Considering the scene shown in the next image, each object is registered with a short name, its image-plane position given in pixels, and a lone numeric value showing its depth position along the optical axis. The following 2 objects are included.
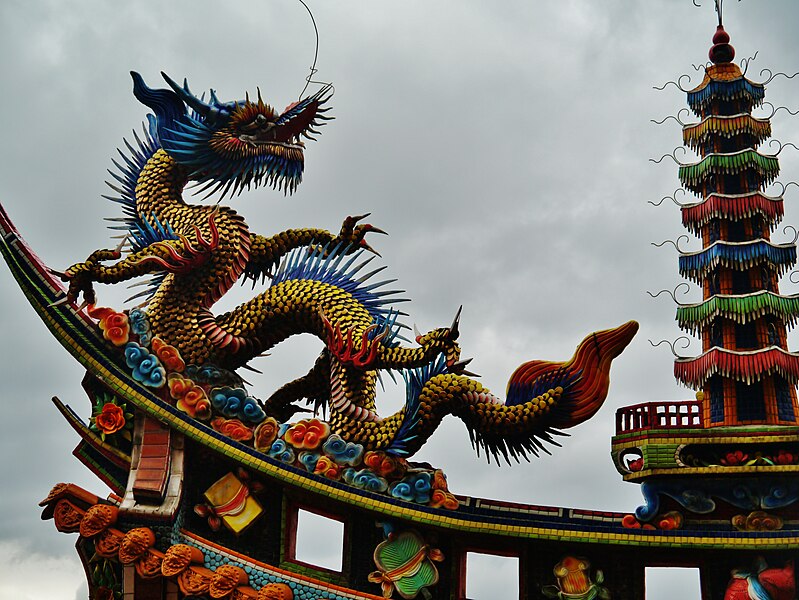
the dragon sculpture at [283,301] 13.88
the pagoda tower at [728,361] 13.55
